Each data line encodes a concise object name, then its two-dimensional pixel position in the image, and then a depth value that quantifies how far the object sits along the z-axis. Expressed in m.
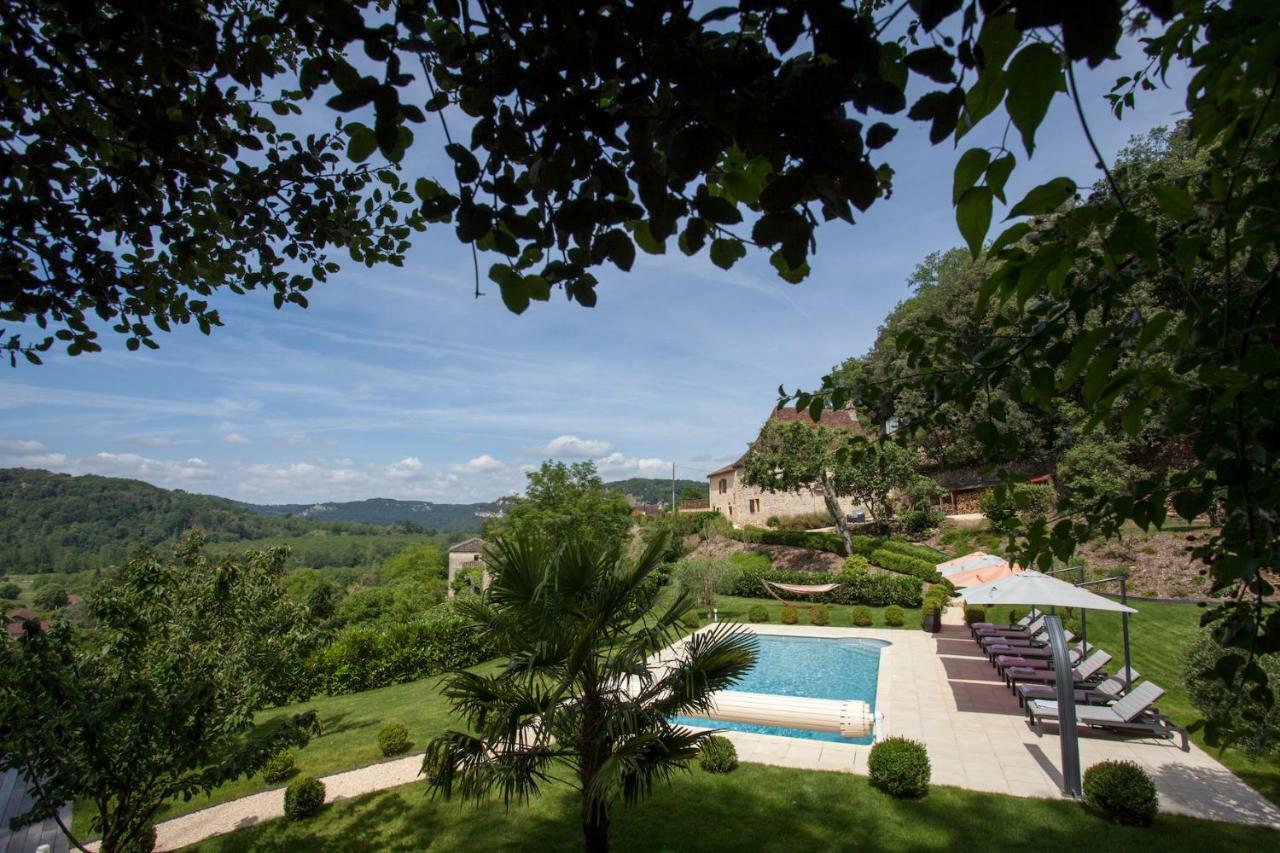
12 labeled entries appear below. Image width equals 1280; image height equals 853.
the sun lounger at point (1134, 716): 8.21
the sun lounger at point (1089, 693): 9.28
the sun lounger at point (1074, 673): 10.03
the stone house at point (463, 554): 46.31
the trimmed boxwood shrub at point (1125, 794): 6.17
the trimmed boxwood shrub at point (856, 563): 21.73
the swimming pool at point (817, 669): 13.12
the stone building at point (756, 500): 36.69
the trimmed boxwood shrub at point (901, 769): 6.92
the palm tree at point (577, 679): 4.73
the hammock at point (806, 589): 20.72
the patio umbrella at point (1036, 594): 9.35
